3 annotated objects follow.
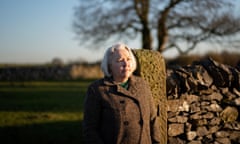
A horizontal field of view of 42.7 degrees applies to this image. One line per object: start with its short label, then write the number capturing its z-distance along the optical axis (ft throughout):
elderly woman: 9.11
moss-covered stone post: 12.89
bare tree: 53.57
